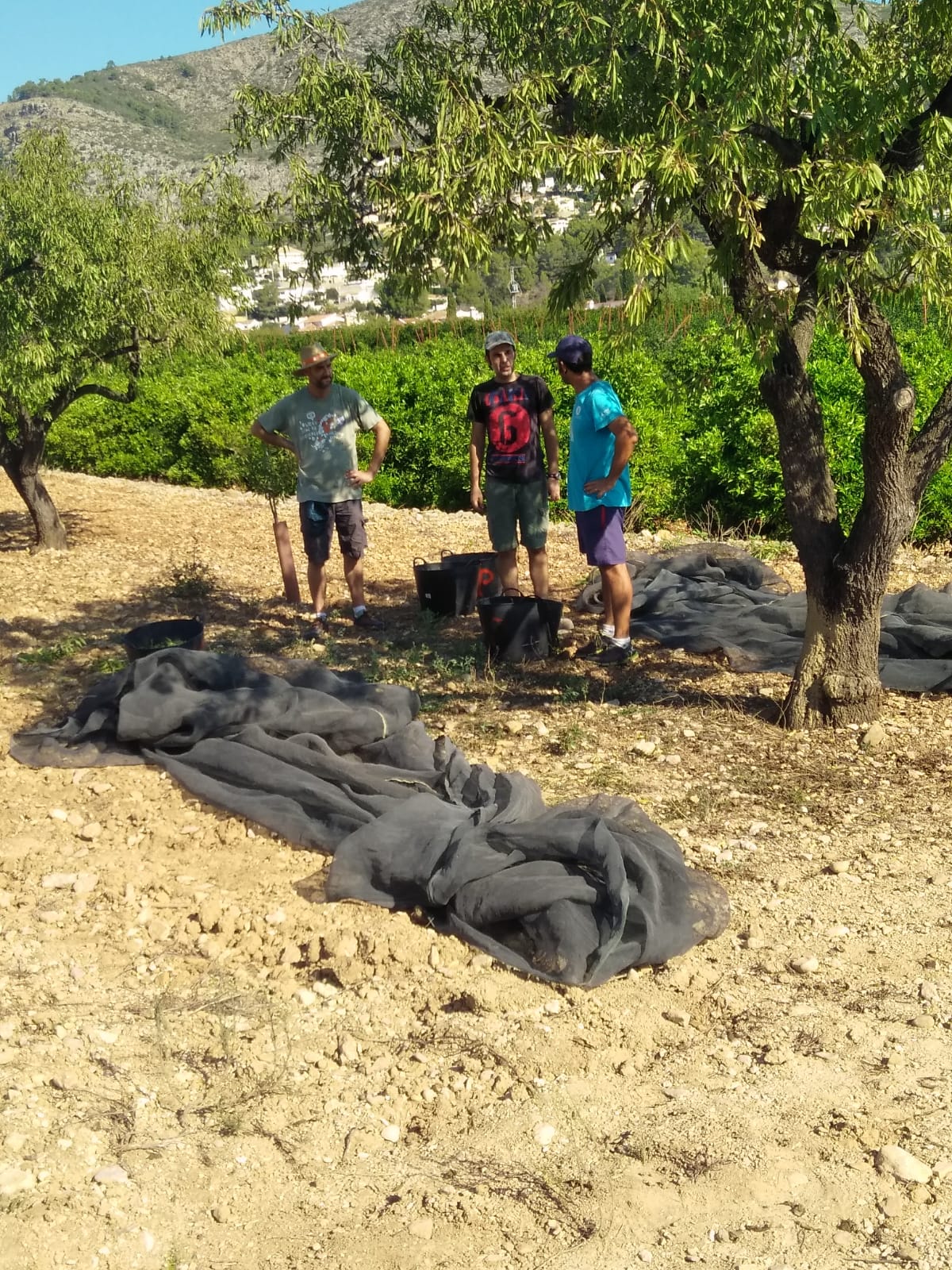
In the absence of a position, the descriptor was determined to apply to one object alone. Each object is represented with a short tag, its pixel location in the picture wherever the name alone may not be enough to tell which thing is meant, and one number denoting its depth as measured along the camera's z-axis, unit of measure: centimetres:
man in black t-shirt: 683
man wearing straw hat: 700
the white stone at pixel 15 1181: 294
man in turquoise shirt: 612
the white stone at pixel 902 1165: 291
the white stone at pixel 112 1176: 298
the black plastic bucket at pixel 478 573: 755
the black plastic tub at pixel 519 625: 660
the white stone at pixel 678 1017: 362
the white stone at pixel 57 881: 448
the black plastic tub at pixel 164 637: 653
